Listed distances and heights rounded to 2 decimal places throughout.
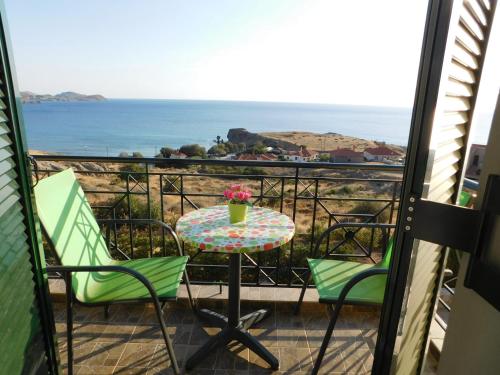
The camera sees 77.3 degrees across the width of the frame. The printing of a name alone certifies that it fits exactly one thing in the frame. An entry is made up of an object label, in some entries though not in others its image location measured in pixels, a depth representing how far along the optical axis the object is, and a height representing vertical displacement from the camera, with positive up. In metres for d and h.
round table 1.74 -0.75
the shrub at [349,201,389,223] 11.95 -3.96
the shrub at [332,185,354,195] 17.56 -4.53
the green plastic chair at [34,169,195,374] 1.62 -0.94
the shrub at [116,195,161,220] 10.24 -3.56
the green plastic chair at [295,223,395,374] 1.61 -1.02
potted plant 1.99 -0.60
